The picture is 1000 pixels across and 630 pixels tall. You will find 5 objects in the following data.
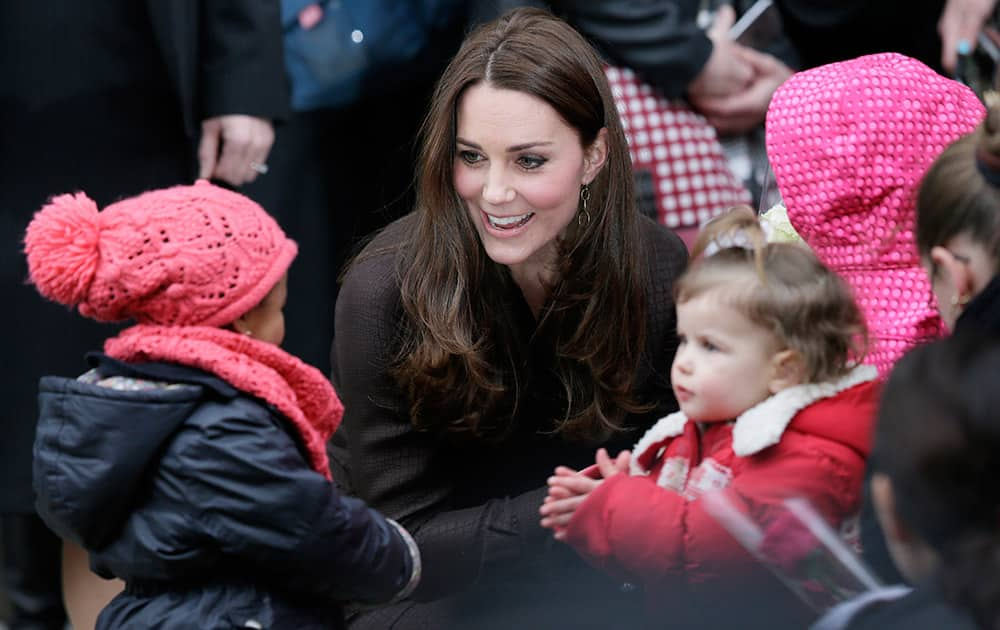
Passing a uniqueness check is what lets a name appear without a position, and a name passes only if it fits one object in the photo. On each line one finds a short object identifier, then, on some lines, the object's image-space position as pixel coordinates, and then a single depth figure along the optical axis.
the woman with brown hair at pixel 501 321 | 4.88
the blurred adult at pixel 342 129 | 6.61
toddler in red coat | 3.66
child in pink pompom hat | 4.16
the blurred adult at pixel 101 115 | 5.83
